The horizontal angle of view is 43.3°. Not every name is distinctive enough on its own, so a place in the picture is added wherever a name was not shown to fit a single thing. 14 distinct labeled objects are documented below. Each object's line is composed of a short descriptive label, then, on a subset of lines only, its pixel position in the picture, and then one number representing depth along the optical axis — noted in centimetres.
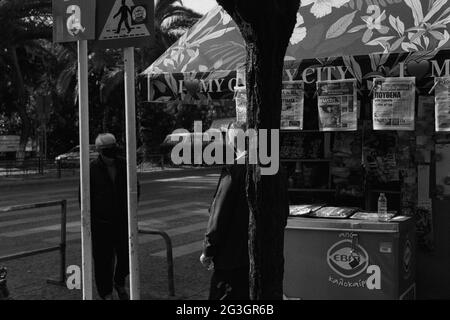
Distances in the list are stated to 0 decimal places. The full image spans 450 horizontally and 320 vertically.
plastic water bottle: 543
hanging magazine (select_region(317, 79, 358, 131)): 563
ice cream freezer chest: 504
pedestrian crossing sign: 416
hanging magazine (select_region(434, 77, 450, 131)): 530
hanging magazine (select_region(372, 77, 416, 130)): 539
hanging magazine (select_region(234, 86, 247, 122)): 602
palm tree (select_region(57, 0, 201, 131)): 2562
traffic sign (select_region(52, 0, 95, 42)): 427
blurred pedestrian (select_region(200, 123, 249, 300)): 415
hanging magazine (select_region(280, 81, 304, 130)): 590
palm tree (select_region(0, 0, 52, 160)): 2297
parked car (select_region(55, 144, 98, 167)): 2773
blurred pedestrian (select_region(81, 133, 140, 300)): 578
